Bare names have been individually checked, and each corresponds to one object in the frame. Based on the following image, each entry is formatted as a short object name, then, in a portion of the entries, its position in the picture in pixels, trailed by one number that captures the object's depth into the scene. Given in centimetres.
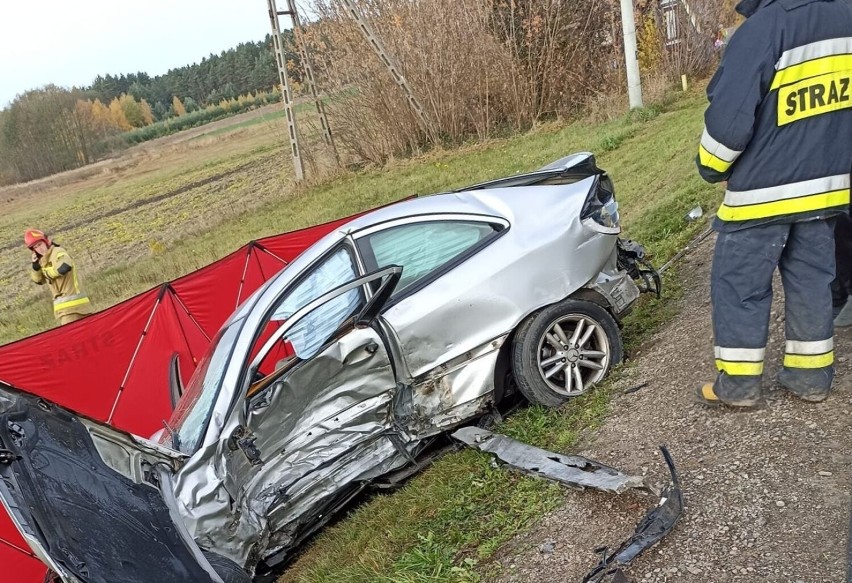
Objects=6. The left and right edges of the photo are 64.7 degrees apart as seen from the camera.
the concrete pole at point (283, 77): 1582
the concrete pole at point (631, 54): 1188
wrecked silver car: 318
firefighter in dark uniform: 287
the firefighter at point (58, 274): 857
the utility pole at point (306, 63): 1599
